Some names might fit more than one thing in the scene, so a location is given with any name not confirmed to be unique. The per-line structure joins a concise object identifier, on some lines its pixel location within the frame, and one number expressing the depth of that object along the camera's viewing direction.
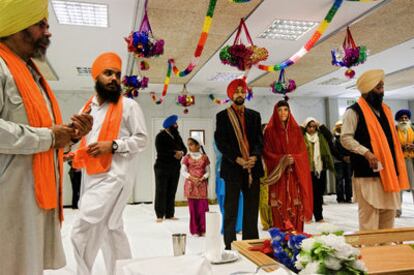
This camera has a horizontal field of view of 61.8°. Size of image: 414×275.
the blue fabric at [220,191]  4.03
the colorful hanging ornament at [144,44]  3.47
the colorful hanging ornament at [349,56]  3.84
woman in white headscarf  5.11
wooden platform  1.31
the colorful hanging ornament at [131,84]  4.77
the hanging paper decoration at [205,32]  3.15
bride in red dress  3.31
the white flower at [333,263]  0.88
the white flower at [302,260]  0.95
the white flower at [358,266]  0.88
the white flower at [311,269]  0.89
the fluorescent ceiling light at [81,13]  3.79
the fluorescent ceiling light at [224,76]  6.98
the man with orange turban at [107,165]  2.10
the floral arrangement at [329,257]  0.88
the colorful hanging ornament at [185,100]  6.57
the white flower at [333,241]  0.89
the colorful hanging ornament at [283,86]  5.38
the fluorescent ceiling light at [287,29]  4.44
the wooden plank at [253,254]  1.01
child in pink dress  4.41
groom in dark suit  2.88
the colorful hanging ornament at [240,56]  3.54
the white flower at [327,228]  1.18
